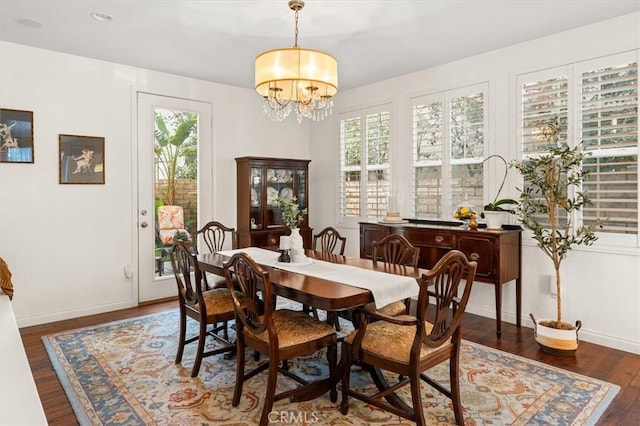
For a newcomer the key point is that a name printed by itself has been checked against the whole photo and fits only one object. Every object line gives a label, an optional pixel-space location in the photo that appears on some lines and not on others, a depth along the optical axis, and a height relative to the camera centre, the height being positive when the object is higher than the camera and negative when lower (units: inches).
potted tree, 125.0 -2.7
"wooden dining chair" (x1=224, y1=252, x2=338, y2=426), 85.4 -29.8
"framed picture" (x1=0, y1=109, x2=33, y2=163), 147.4 +24.8
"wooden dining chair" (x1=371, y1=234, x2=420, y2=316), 124.5 -15.6
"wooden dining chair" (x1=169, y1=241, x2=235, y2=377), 110.7 -28.8
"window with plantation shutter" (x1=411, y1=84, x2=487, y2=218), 164.9 +21.8
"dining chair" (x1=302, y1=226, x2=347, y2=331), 142.5 -16.9
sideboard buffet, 139.9 -16.7
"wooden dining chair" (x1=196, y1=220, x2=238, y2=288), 139.8 -19.1
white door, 181.5 +13.2
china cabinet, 202.7 +4.2
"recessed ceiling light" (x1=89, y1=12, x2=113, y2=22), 125.0 +58.0
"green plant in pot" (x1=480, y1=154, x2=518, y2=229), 146.9 -3.5
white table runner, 91.9 -18.9
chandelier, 105.3 +33.5
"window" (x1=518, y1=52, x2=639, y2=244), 126.0 +24.5
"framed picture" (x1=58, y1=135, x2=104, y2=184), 160.7 +17.7
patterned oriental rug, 90.7 -47.7
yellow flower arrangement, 153.3 -4.8
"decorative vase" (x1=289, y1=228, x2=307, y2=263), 120.5 -13.3
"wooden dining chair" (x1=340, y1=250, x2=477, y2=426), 79.5 -30.0
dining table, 86.4 -19.1
